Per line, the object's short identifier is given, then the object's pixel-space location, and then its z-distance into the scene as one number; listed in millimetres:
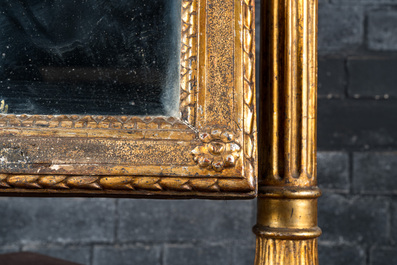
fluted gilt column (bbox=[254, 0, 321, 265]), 1019
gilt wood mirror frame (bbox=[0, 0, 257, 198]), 995
